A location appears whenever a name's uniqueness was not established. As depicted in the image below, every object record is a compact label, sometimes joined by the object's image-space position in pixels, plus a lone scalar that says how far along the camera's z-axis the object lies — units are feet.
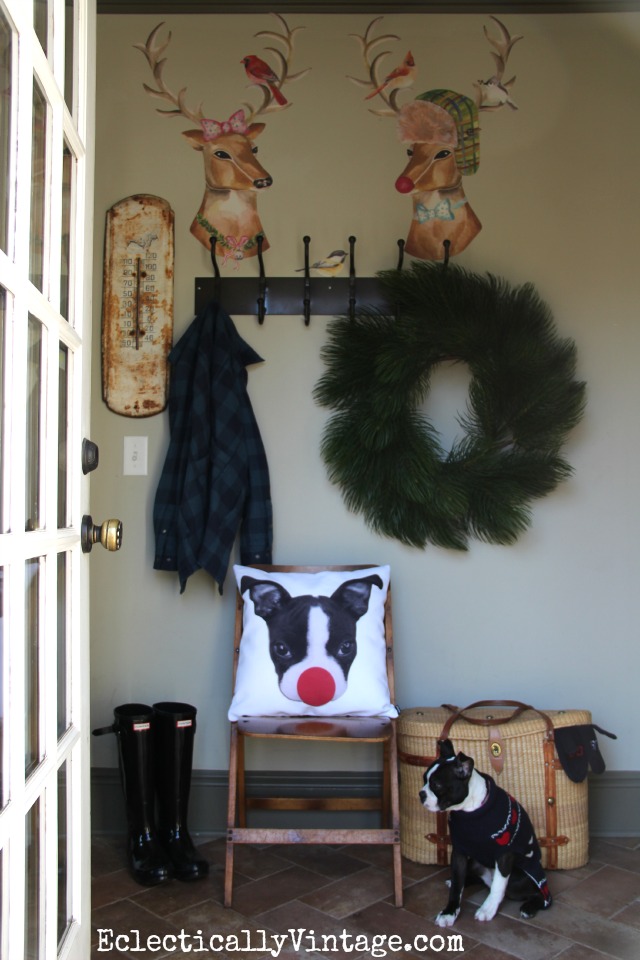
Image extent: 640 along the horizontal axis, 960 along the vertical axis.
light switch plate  9.64
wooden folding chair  7.84
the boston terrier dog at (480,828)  7.36
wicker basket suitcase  8.54
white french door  3.71
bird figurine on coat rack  9.68
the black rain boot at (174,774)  8.63
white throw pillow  8.40
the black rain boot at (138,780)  8.46
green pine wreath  9.16
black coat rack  9.67
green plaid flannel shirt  9.14
